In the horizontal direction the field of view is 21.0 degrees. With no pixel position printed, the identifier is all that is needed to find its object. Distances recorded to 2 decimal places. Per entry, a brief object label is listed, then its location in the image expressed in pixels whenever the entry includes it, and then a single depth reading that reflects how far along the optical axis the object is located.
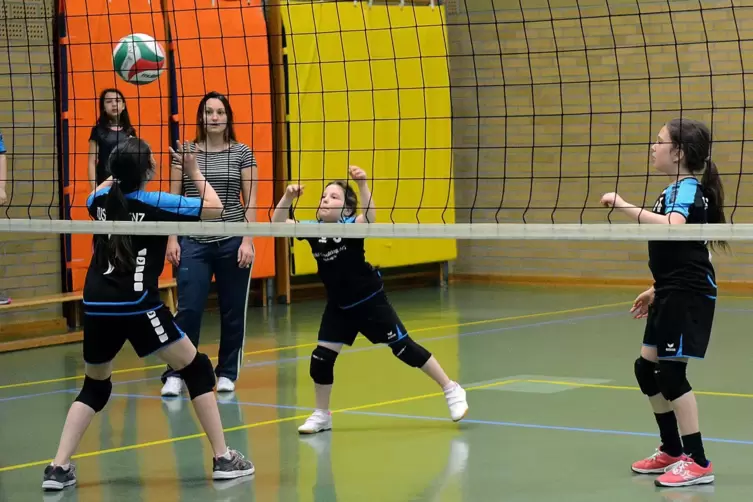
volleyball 13.40
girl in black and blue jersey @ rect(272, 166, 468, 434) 9.90
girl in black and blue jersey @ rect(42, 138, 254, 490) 8.03
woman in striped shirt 11.37
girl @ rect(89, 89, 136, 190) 13.96
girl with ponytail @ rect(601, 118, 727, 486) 7.92
